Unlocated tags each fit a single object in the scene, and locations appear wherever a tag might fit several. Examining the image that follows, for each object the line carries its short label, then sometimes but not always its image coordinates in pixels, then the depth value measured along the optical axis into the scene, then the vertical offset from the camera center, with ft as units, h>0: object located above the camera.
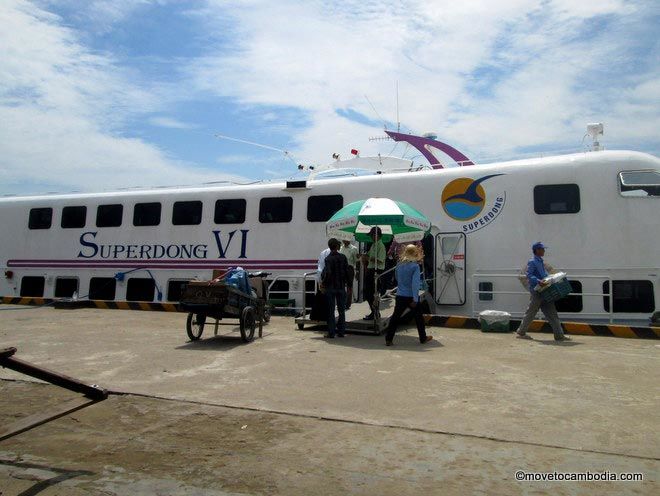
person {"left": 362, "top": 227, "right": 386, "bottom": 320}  34.86 +3.00
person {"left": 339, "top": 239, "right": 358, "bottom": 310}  35.99 +3.48
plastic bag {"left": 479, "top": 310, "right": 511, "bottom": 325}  34.73 -0.30
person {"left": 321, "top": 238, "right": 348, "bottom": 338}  31.63 +1.48
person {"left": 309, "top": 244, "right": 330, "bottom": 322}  34.42 -0.02
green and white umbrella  33.40 +5.39
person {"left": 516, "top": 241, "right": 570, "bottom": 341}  31.12 +0.93
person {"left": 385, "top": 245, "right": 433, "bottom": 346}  29.50 +0.92
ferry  36.73 +5.96
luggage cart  28.84 -0.03
